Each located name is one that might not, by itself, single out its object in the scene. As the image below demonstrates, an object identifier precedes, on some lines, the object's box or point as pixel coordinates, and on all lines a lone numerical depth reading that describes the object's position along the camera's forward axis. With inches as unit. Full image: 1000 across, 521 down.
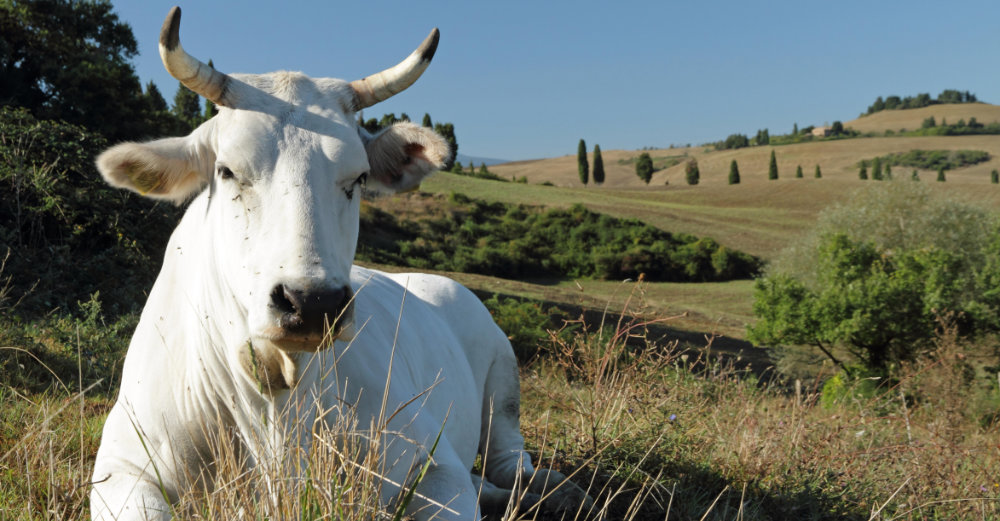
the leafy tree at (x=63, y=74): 565.3
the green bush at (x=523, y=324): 518.0
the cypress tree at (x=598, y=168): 3853.3
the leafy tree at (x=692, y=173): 4058.1
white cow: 91.2
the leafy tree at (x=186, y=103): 2072.1
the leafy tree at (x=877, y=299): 855.7
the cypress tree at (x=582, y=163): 3850.9
